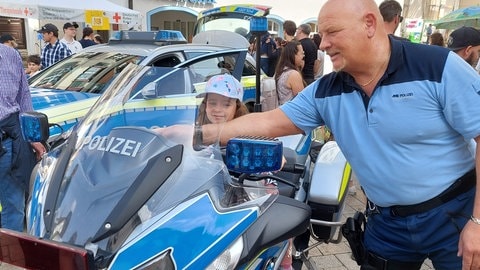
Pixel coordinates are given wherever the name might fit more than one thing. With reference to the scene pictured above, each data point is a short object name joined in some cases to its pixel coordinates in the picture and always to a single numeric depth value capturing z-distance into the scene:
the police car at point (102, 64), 4.54
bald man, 1.63
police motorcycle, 1.25
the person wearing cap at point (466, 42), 3.95
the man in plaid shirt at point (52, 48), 7.44
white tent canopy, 7.88
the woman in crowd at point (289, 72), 5.11
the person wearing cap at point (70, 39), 8.38
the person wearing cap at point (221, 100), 1.87
